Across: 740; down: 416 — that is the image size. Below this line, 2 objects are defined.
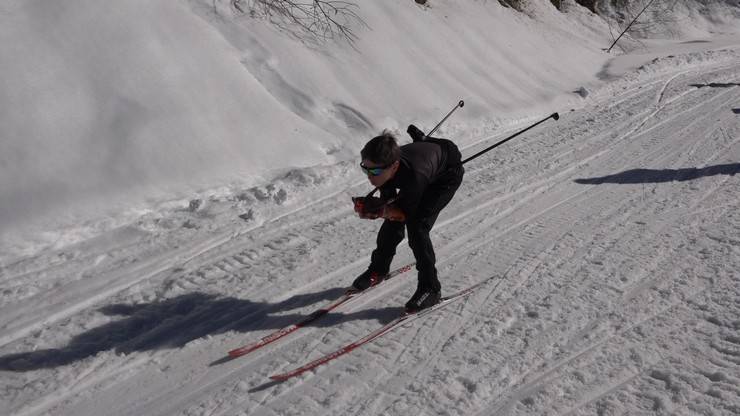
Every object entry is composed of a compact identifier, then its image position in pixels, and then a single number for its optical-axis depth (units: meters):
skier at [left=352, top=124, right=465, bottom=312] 3.42
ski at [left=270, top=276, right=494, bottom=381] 3.28
